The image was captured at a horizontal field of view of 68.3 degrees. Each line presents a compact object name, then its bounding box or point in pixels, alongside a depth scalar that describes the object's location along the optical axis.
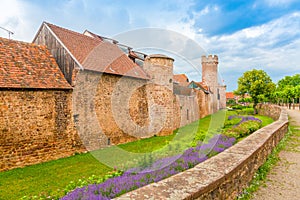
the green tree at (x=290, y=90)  41.08
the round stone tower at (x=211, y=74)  42.78
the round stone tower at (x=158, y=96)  17.44
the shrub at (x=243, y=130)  11.76
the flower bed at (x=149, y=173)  4.06
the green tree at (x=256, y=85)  34.28
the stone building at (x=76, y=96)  9.89
